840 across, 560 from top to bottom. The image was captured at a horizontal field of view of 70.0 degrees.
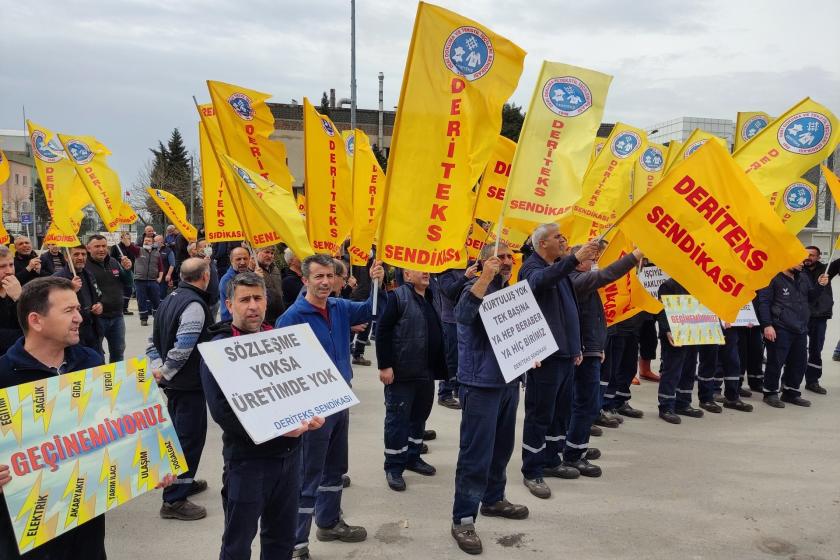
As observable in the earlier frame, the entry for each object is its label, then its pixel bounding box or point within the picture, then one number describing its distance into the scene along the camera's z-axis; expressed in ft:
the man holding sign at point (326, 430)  13.05
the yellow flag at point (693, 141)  24.71
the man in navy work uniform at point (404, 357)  17.06
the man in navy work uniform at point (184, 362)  14.25
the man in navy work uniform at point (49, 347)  8.54
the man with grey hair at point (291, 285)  23.62
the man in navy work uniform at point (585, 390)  18.63
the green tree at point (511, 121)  102.48
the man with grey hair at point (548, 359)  16.49
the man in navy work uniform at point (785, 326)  27.45
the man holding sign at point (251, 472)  9.83
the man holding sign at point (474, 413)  13.94
